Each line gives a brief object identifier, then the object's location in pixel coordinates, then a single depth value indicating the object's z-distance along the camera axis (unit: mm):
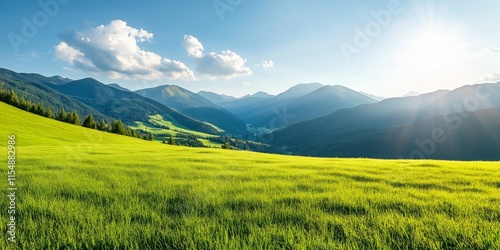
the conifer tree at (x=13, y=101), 99275
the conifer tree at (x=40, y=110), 99125
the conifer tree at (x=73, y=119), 97312
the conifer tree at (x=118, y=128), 103400
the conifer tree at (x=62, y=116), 97694
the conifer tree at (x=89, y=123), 99250
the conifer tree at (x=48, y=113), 98756
